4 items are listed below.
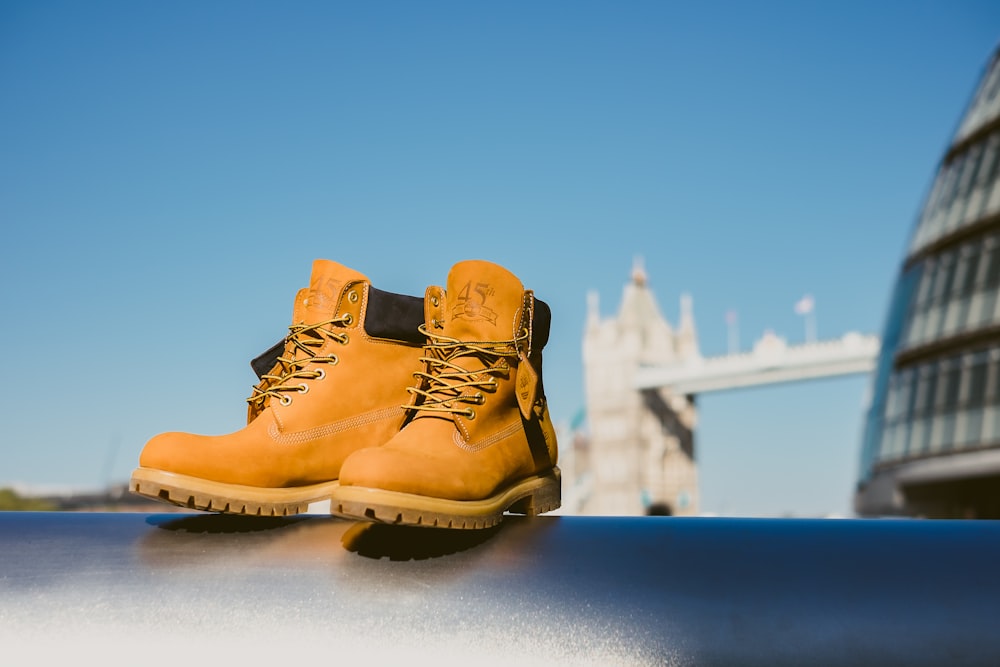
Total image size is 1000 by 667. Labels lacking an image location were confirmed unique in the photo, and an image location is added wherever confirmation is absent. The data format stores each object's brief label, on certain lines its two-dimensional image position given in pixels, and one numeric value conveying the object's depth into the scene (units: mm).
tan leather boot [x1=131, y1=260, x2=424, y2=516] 1728
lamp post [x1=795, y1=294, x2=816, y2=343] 55812
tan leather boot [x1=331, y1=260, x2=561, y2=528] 1616
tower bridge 55250
